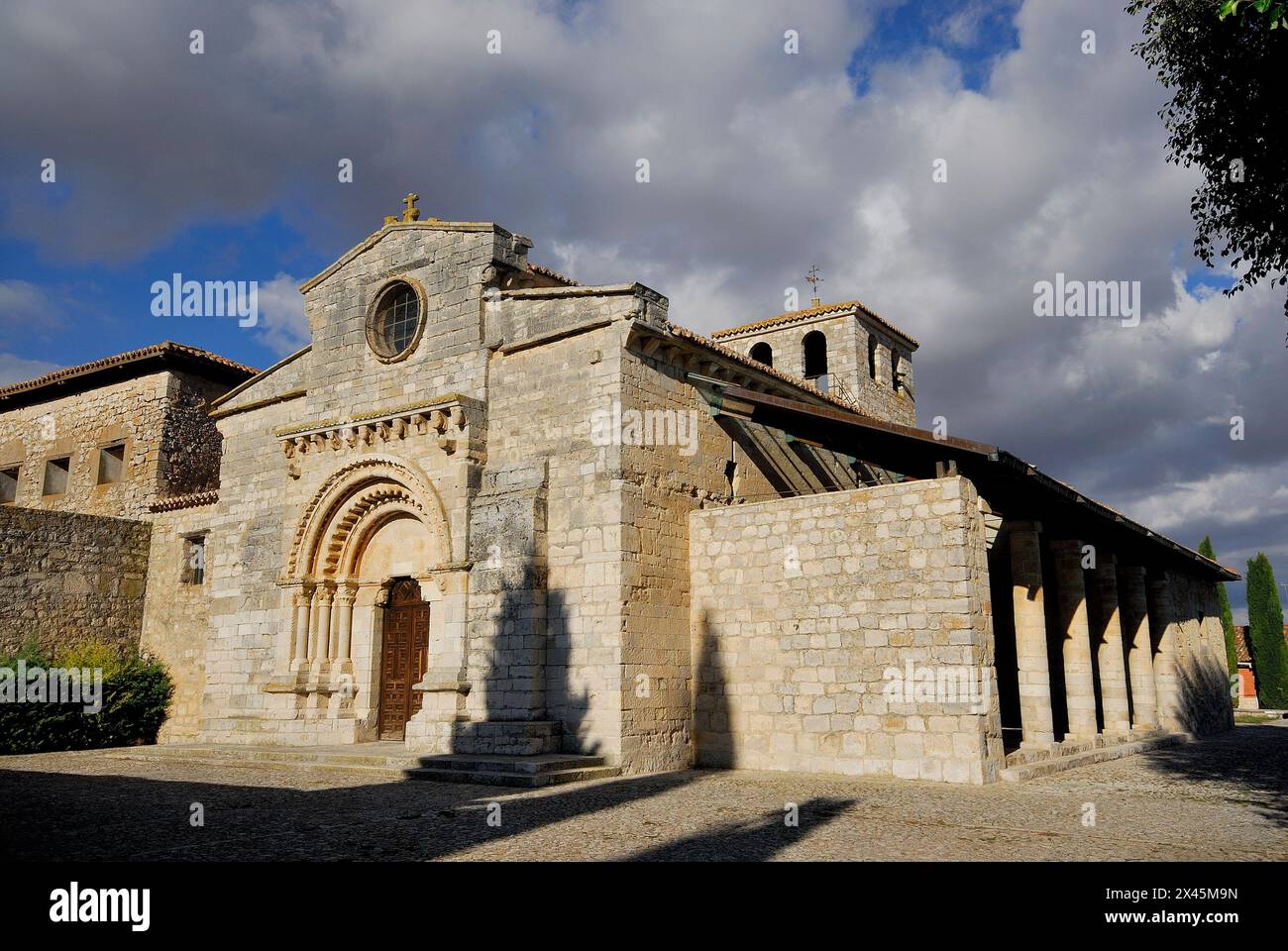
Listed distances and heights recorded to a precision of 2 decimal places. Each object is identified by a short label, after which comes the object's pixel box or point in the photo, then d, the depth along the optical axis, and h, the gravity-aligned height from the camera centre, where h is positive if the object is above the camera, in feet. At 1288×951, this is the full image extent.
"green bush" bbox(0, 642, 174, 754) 52.39 -4.05
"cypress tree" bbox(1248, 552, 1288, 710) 124.57 +0.07
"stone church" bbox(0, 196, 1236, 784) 39.73 +3.92
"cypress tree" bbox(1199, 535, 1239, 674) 123.34 +2.63
